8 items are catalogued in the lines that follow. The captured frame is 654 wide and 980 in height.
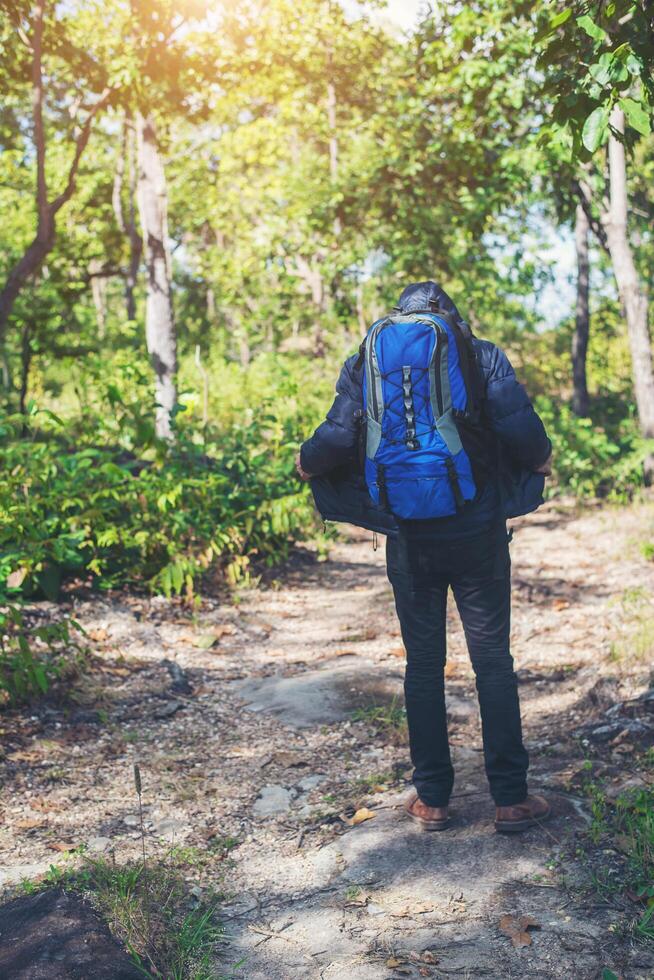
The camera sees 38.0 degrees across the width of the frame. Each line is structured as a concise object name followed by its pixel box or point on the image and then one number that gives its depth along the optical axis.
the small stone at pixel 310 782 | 4.20
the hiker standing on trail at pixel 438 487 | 3.17
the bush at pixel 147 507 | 5.92
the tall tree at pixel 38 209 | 7.77
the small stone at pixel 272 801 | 3.99
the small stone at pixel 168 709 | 5.03
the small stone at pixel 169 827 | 3.73
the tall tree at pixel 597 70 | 3.11
